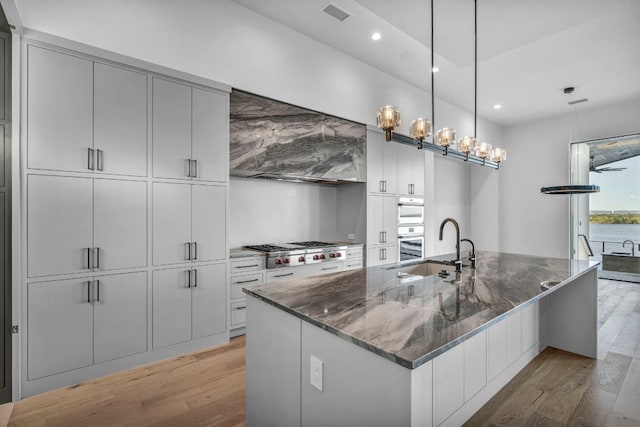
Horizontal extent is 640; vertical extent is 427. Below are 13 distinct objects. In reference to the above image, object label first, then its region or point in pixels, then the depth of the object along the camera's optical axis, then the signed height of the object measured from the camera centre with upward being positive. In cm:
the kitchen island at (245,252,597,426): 109 -52
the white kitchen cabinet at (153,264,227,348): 275 -82
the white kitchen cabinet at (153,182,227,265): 276 -8
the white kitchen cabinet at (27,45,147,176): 224 +74
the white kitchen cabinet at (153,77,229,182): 275 +74
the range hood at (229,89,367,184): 328 +81
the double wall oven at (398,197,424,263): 482 -22
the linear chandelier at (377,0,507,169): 246 +69
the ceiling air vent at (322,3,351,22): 329 +213
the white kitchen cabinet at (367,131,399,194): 443 +71
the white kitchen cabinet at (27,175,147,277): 223 -8
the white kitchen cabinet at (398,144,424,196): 485 +67
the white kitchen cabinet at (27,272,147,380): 224 -81
